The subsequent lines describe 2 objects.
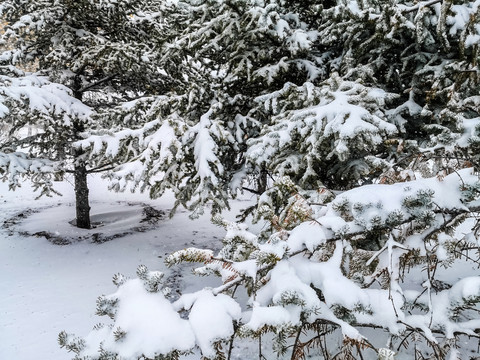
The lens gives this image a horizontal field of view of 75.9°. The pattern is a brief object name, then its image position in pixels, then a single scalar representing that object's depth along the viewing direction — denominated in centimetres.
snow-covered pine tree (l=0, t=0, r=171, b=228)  693
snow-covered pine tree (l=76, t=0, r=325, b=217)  464
